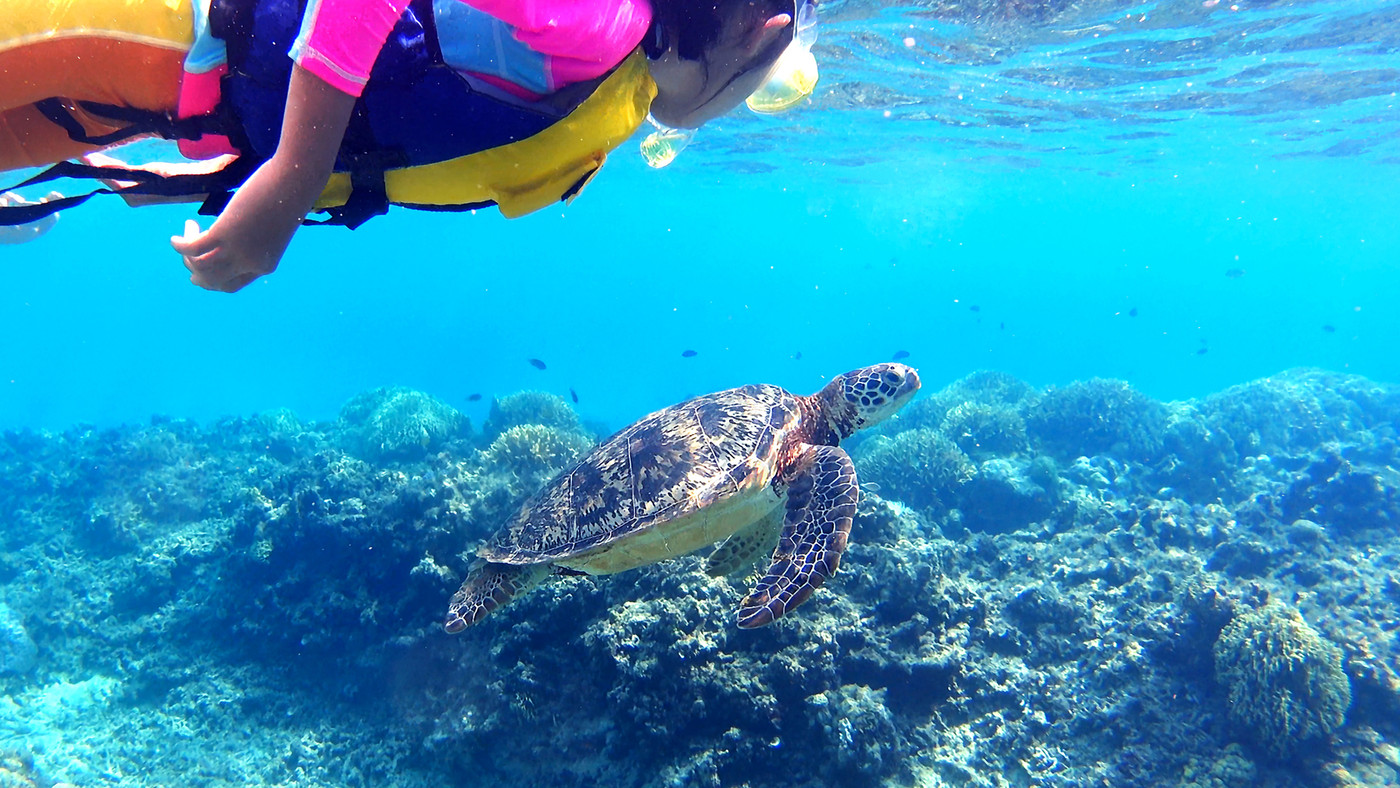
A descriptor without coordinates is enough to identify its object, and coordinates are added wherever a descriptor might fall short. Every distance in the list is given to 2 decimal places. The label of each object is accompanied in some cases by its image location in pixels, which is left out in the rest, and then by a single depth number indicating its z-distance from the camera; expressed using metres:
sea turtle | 4.35
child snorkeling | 1.48
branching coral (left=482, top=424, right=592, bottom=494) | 9.17
